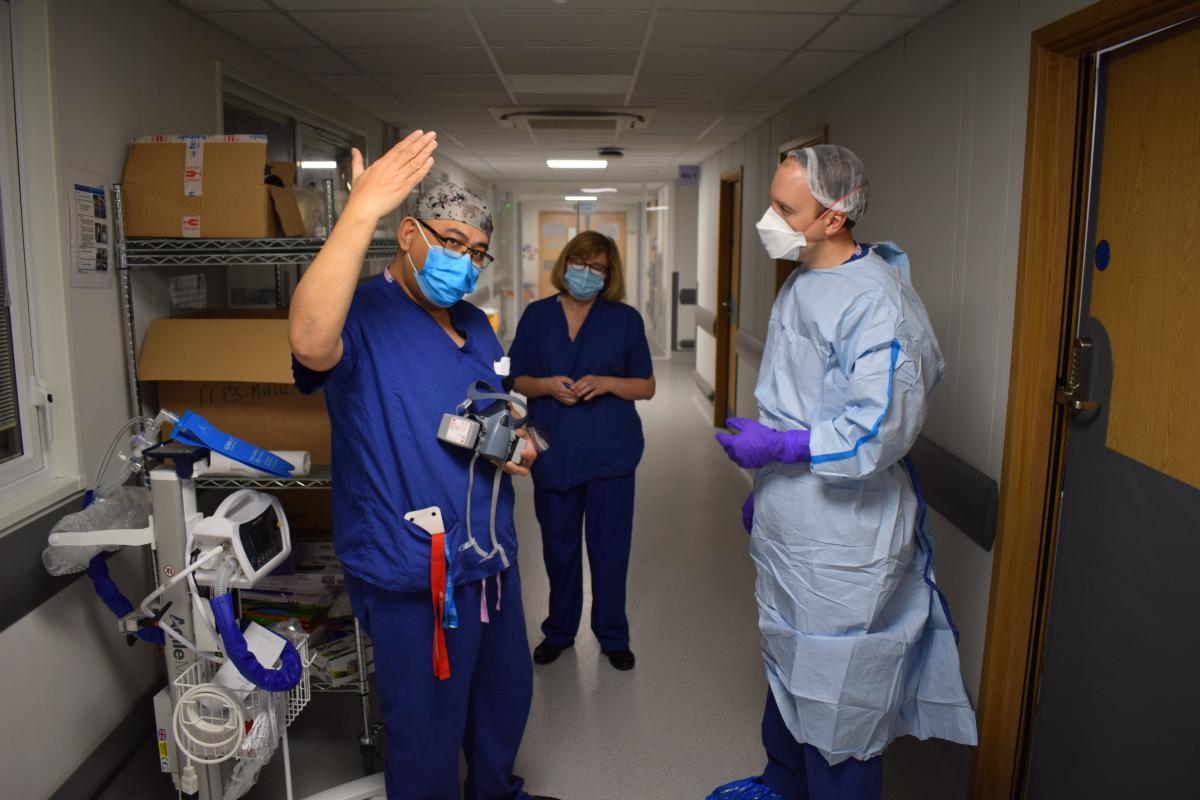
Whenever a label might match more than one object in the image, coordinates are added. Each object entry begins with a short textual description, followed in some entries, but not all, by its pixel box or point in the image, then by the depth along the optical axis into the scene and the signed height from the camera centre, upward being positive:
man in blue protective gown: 1.63 -0.47
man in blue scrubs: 1.59 -0.42
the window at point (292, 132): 3.17 +0.64
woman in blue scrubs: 2.60 -0.40
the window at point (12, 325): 1.91 -0.13
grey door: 1.54 -0.39
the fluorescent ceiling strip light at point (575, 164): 7.21 +1.00
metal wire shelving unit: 2.17 +0.04
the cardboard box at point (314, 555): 2.43 -0.82
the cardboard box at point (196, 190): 2.22 +0.22
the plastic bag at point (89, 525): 1.81 -0.57
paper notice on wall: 2.06 +0.11
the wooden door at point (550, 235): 12.91 +0.63
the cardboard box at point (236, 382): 2.20 -0.29
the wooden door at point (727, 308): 6.50 -0.25
